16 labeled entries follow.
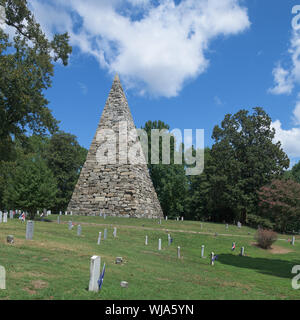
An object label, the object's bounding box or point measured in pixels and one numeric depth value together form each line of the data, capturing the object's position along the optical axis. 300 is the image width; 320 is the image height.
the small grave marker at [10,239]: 11.68
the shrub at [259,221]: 39.12
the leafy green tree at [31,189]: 29.64
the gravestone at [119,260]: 11.17
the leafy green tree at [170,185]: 52.75
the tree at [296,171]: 64.31
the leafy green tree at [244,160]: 42.56
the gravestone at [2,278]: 6.48
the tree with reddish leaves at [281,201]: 34.62
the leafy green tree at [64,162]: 52.22
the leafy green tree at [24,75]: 16.31
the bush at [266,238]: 22.42
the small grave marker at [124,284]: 7.75
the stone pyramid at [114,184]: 35.39
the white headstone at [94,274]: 6.83
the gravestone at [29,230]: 12.95
